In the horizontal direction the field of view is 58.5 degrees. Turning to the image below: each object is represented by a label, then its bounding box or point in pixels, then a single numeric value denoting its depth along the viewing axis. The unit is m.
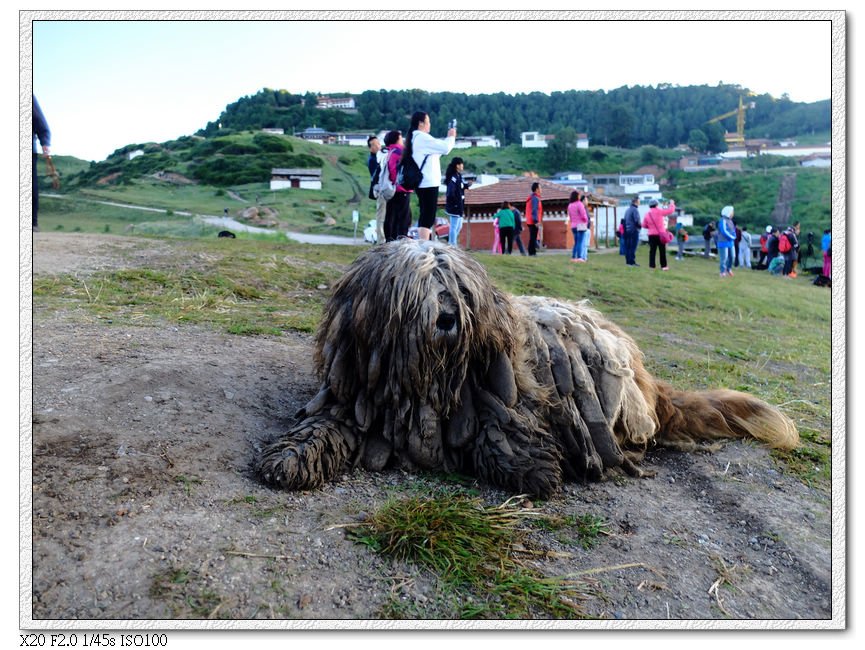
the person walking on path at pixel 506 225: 21.91
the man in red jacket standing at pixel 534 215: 21.64
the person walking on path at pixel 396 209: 9.44
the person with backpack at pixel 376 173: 11.34
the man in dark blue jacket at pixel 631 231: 22.34
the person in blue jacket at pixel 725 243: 22.02
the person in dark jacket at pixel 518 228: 23.15
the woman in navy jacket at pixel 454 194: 13.94
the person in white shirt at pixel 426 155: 9.12
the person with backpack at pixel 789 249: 25.54
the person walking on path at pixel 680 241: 30.96
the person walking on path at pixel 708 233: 31.48
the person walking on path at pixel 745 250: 28.07
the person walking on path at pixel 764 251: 27.91
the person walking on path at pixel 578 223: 20.80
